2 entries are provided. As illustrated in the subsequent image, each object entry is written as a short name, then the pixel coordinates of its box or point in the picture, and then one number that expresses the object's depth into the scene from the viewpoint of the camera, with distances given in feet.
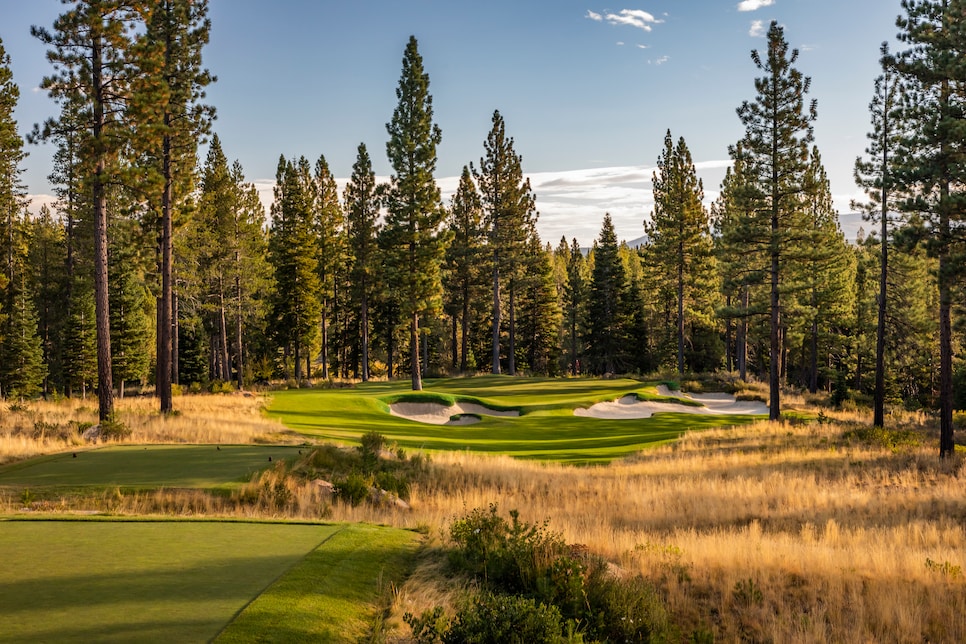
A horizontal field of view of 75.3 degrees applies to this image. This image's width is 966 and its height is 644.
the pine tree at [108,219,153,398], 142.10
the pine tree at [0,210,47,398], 159.94
